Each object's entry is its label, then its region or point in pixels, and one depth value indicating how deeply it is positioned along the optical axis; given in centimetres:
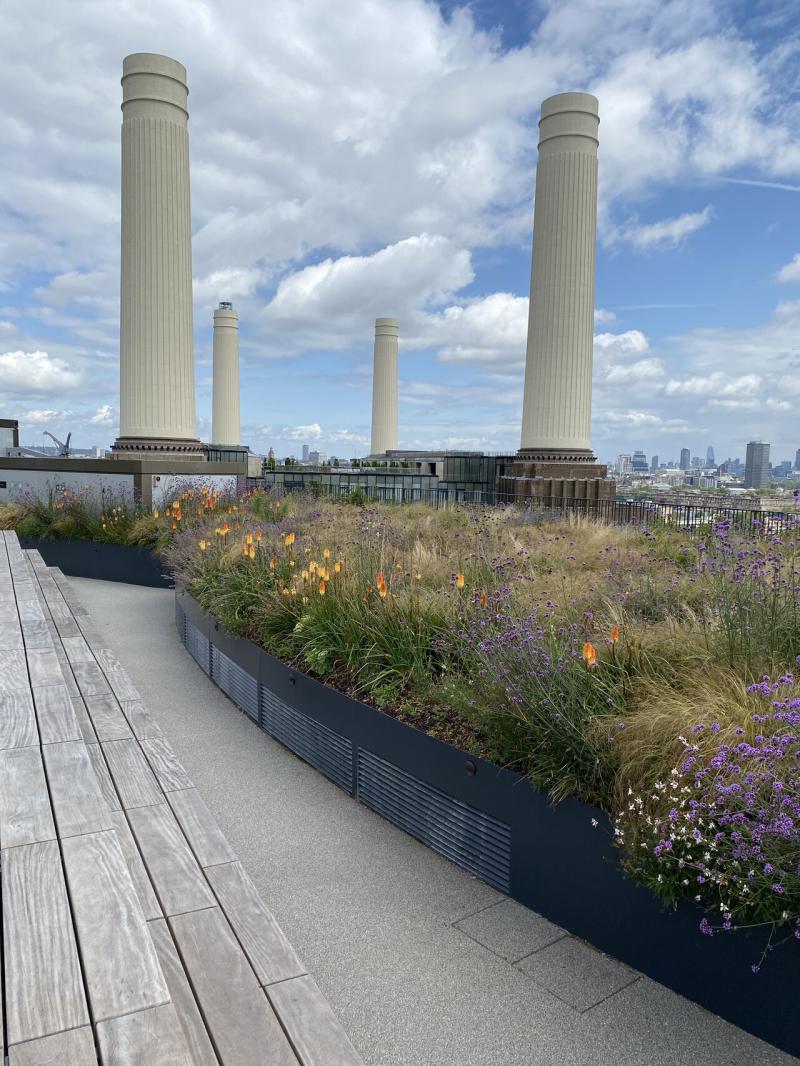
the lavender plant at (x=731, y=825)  211
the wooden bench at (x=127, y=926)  151
